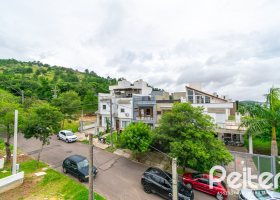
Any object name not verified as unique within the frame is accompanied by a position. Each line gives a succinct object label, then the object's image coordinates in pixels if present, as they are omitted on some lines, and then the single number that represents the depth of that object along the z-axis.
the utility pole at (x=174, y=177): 9.26
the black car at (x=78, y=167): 15.34
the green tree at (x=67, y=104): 34.28
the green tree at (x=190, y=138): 14.80
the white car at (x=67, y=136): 26.32
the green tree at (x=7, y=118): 18.53
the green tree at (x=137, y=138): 18.14
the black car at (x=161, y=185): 13.03
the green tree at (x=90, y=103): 42.34
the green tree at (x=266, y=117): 18.25
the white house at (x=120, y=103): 29.94
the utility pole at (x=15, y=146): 15.77
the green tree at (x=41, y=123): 18.22
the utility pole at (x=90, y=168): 9.84
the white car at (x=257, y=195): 12.57
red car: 13.68
